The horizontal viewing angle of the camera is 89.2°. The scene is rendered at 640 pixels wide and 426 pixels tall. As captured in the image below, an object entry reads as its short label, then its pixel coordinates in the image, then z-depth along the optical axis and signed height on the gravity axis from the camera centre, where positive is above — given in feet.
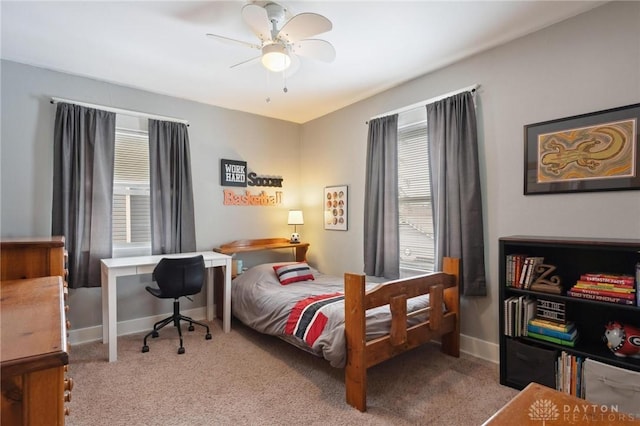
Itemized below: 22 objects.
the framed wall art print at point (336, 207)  13.24 +0.22
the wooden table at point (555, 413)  2.89 -1.86
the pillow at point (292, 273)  11.42 -2.17
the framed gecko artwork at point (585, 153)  6.68 +1.31
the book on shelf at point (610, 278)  6.10 -1.31
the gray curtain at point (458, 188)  8.89 +0.67
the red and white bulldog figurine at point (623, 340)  6.12 -2.47
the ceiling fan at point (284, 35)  6.39 +3.81
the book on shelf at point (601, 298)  6.03 -1.68
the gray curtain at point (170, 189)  11.50 +0.88
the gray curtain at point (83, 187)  9.88 +0.85
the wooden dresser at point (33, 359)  2.24 -1.00
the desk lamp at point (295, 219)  14.56 -0.28
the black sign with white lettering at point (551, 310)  7.15 -2.24
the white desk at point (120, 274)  9.06 -1.89
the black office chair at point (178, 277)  9.66 -1.95
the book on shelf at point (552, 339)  6.82 -2.77
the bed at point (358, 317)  6.90 -2.65
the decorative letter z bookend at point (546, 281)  7.04 -1.56
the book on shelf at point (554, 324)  6.94 -2.49
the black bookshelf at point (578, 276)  6.23 -1.59
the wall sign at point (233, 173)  13.19 +1.67
